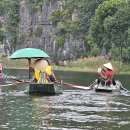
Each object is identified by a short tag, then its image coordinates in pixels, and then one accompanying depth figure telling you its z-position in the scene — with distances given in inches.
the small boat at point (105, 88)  1170.0
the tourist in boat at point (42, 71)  1104.5
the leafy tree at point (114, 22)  2810.0
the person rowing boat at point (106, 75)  1177.2
